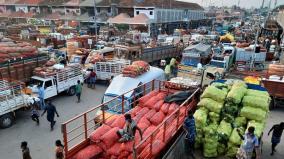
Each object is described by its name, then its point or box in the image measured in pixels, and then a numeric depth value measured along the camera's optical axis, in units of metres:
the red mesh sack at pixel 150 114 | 8.02
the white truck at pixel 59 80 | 14.30
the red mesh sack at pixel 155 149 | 6.07
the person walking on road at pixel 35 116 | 11.71
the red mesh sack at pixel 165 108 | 8.52
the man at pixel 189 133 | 7.52
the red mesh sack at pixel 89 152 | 6.15
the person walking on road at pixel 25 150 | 7.62
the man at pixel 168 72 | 17.76
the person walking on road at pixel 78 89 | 14.64
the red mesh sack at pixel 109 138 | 6.47
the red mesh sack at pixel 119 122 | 7.34
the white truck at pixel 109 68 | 17.53
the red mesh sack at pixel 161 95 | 9.54
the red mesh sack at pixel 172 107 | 8.49
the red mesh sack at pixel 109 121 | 7.49
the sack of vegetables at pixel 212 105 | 8.23
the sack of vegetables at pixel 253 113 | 7.89
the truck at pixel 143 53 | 21.12
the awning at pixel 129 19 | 48.91
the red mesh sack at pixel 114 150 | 6.30
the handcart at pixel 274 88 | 13.35
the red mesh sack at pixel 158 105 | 8.64
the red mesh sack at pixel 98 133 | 6.66
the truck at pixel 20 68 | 14.52
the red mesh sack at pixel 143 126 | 7.44
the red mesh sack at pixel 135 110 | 8.47
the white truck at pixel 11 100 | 11.32
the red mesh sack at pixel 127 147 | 6.38
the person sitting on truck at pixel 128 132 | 6.55
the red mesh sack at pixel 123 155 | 6.27
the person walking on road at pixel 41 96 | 13.29
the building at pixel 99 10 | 53.47
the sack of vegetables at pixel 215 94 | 8.45
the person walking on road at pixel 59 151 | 6.94
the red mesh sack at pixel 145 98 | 8.99
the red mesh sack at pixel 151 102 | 8.78
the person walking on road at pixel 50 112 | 10.95
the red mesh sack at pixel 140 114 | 7.99
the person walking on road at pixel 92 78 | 17.44
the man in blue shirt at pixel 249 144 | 6.66
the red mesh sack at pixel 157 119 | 7.88
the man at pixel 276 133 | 8.81
